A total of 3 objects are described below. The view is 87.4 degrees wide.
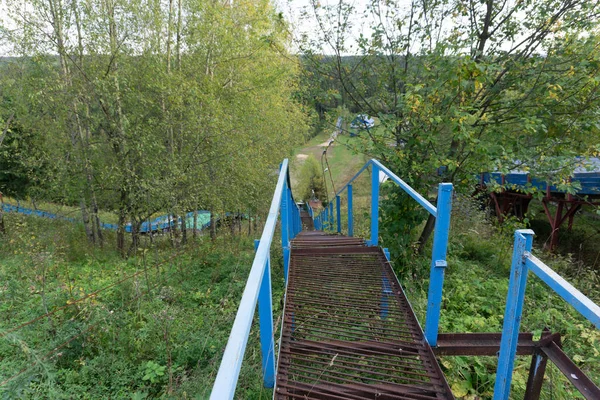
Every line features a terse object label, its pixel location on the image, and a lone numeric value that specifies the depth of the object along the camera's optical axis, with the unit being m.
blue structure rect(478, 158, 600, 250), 4.10
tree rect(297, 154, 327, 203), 26.52
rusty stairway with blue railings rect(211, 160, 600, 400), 0.77
